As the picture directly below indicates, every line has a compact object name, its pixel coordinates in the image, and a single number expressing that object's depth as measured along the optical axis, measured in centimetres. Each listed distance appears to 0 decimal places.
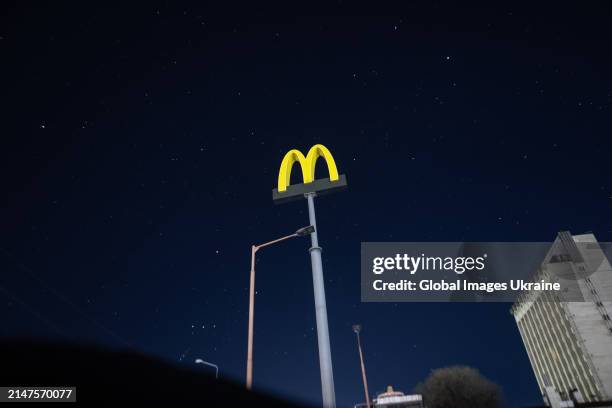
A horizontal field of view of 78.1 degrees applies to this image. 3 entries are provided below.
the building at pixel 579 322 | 6220
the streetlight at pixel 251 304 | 1248
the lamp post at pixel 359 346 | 3219
